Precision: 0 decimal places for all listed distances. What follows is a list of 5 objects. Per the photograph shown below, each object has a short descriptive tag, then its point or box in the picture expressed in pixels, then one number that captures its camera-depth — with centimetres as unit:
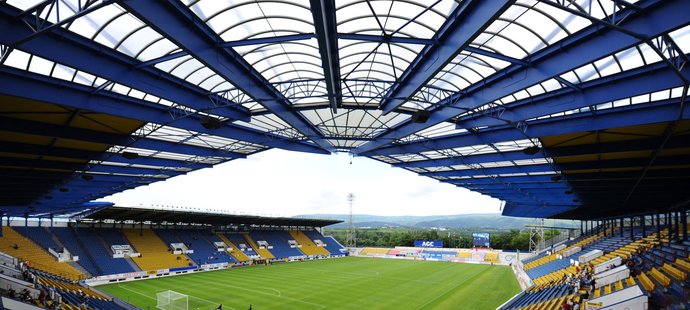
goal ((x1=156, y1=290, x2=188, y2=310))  3284
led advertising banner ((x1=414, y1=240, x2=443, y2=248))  9075
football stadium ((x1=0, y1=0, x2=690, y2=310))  1133
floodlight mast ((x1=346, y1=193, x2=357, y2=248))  10620
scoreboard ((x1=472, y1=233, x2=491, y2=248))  8500
